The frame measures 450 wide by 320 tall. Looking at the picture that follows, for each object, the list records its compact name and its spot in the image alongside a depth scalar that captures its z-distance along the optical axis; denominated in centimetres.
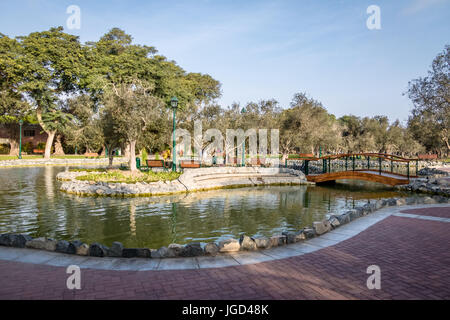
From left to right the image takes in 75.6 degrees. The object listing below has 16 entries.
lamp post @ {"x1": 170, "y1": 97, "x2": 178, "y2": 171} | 1948
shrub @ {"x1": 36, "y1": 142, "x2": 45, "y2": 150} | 5512
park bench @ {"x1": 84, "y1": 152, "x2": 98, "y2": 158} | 4588
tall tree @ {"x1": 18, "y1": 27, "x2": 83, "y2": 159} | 3791
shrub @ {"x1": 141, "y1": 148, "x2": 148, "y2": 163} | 3531
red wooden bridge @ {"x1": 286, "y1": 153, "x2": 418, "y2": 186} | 2038
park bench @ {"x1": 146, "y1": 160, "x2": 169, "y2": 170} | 2300
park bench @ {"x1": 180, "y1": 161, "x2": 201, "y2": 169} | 2198
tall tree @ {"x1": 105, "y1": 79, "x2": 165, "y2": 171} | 1908
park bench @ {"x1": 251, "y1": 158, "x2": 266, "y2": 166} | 2736
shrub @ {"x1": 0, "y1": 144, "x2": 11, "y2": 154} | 5250
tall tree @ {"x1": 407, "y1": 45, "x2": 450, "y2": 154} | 1947
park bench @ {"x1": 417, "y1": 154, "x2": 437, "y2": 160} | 4470
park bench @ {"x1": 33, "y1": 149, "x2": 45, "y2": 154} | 5175
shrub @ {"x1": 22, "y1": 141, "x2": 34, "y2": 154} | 5434
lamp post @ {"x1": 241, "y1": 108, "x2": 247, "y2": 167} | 2568
